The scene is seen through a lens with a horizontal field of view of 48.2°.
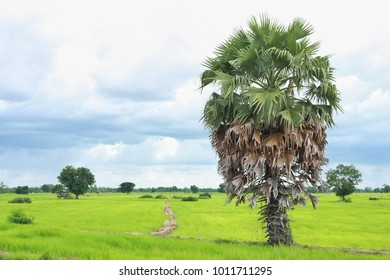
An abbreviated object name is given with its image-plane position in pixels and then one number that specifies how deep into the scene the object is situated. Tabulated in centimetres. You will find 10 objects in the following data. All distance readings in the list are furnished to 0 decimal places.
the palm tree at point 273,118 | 1619
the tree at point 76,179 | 12344
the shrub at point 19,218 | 2456
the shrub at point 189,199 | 9675
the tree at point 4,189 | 17005
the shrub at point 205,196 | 11988
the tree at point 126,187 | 17825
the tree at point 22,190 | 16375
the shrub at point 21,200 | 8462
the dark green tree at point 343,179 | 9394
